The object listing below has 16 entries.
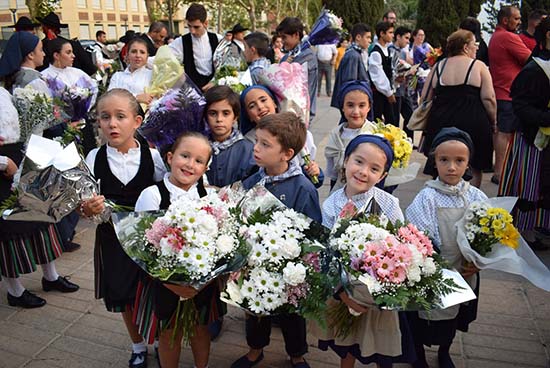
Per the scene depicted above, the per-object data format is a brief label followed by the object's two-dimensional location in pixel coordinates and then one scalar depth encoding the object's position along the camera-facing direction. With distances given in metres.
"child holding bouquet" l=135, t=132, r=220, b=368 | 2.70
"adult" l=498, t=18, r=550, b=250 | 4.28
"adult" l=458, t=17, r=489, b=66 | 6.89
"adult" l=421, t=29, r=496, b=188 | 5.20
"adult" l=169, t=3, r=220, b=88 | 6.72
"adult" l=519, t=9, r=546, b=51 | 6.62
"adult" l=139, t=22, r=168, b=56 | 8.42
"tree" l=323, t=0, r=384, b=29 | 25.20
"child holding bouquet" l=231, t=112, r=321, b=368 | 2.94
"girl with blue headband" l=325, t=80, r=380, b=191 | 4.03
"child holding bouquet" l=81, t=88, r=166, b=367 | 2.96
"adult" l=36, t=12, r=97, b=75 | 6.83
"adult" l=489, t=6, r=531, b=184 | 6.24
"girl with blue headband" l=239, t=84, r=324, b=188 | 3.70
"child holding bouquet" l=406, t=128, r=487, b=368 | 2.89
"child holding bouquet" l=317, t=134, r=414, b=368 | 2.64
